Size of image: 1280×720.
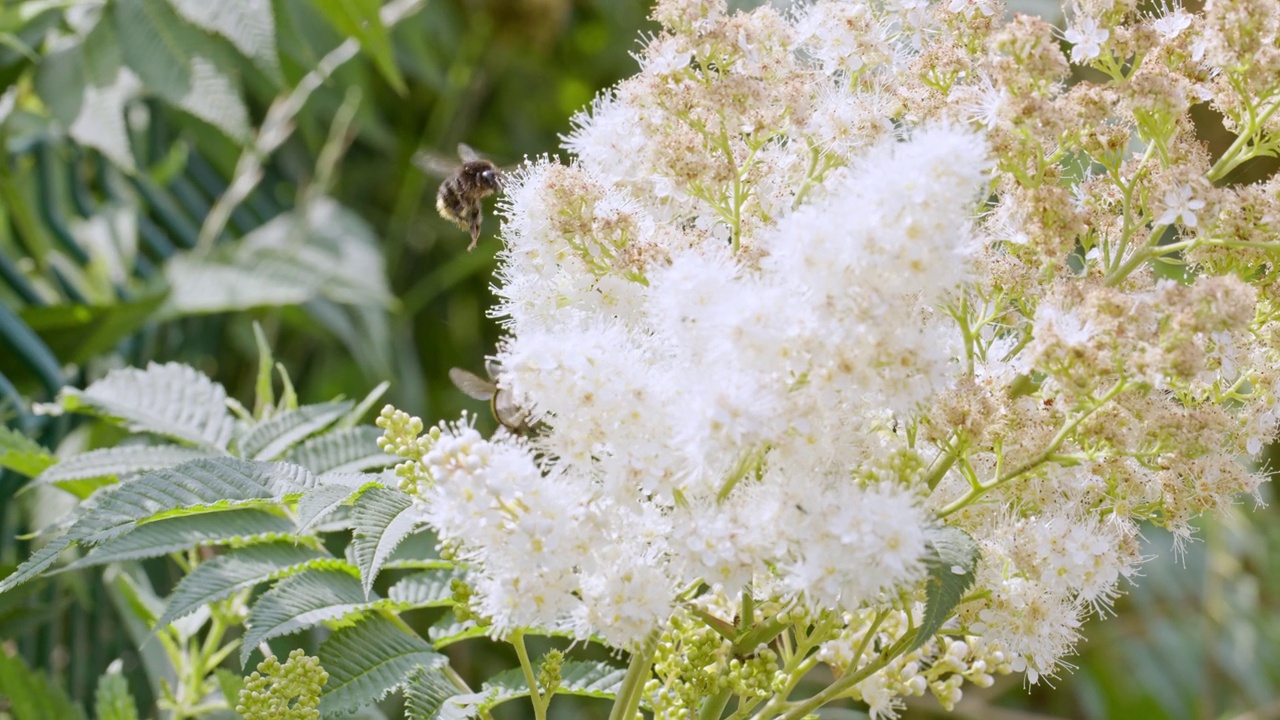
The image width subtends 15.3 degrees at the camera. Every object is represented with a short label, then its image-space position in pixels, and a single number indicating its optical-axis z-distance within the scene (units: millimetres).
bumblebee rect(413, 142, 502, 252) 1153
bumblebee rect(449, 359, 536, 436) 1000
